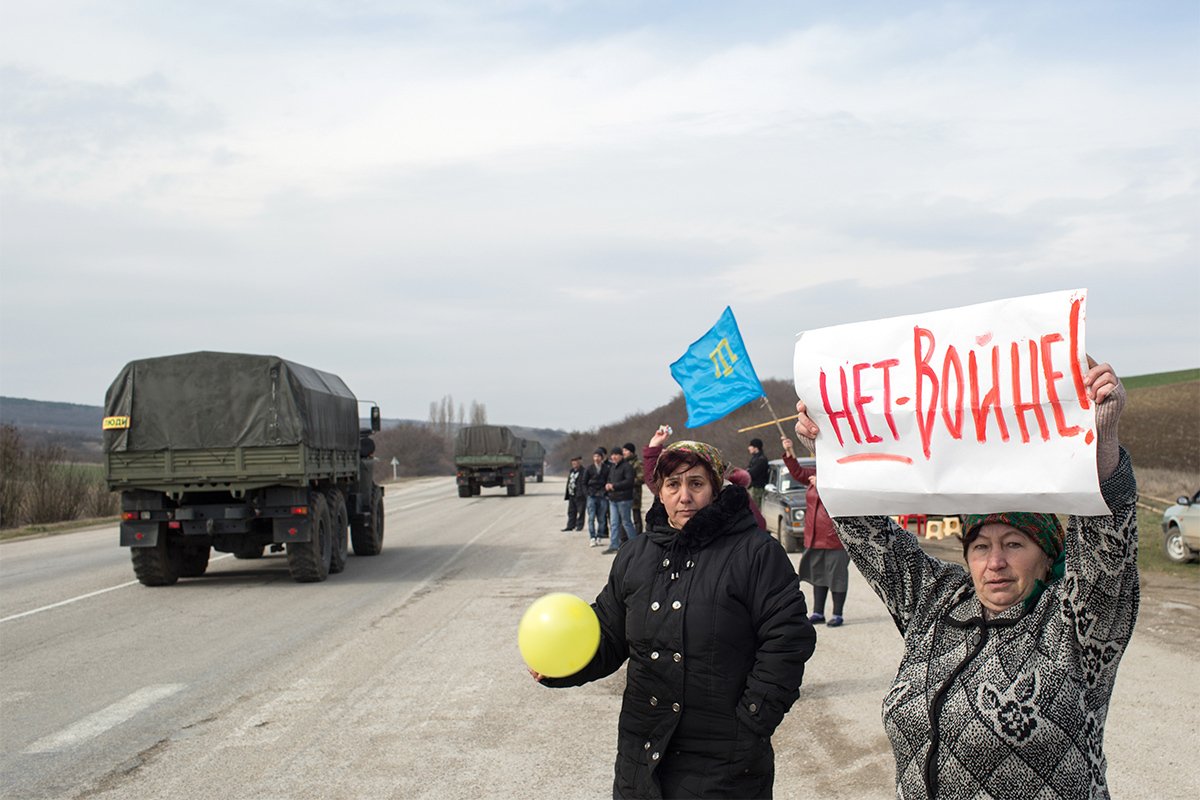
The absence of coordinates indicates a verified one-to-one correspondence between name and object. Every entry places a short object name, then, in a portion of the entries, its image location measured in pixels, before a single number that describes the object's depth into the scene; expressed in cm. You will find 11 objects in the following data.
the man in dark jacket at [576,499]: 2643
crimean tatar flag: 904
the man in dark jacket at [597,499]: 2258
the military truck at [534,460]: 7162
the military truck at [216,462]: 1572
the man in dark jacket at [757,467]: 1622
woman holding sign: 283
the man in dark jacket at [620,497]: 1956
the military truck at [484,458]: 4891
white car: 1664
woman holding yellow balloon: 368
